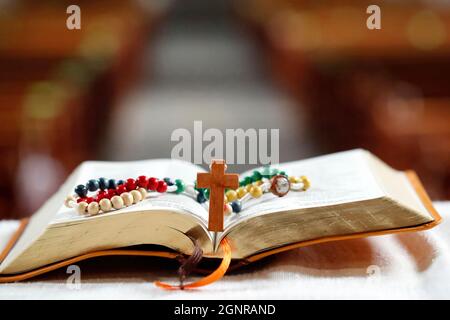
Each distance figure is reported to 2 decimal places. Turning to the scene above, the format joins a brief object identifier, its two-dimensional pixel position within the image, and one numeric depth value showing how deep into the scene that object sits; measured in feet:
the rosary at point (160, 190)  2.91
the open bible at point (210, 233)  2.77
